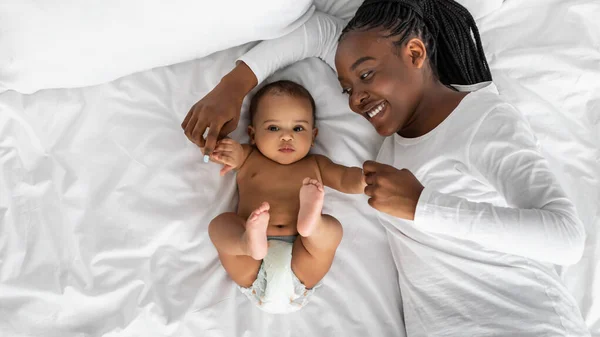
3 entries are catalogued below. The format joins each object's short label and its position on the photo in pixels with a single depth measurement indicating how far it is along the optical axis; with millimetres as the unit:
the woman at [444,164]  924
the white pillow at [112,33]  1125
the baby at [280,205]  1117
